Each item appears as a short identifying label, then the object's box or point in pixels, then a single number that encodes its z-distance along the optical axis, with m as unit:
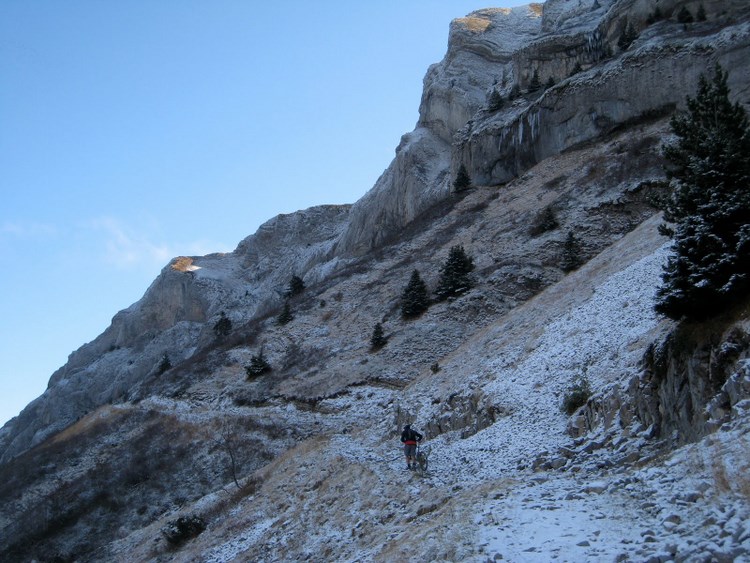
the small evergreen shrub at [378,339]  37.44
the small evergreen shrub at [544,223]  42.28
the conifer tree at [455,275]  39.97
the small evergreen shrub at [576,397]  15.43
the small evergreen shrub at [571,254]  36.66
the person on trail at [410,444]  17.38
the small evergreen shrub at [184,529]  21.69
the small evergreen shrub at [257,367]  41.97
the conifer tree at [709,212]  12.46
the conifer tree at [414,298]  40.12
